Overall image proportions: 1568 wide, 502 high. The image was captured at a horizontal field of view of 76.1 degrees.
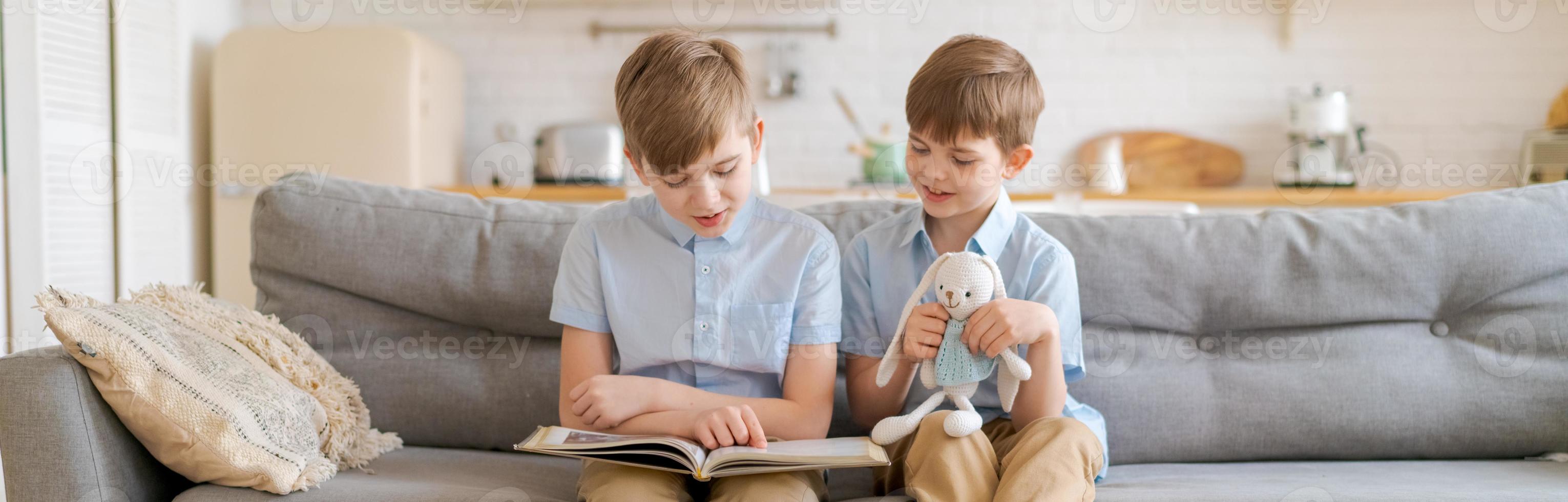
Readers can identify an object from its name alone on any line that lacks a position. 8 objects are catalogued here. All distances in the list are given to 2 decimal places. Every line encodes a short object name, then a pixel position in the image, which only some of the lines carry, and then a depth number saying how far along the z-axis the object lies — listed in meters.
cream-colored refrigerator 3.41
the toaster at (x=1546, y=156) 3.42
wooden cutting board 3.77
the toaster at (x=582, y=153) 3.71
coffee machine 3.46
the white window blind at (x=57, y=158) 2.58
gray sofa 1.49
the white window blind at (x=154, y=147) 3.05
